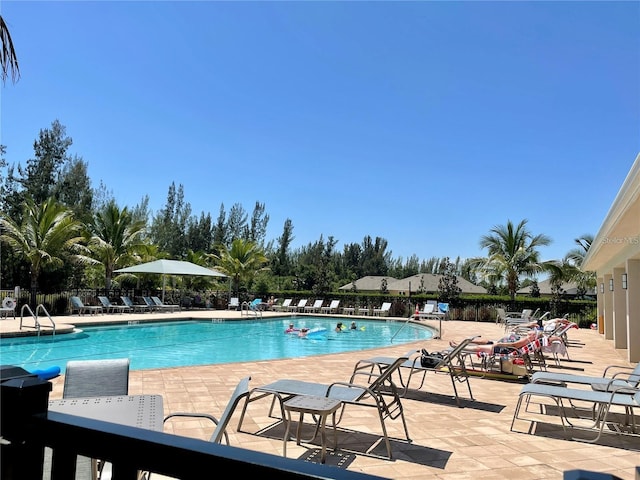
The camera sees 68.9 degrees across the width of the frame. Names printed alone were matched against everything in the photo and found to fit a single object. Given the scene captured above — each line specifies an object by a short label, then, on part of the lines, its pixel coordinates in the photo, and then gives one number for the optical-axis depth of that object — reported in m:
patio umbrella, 21.44
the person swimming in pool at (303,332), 16.47
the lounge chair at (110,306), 20.83
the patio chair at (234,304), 25.48
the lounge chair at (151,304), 22.52
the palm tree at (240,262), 28.80
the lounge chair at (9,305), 16.97
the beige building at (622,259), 6.82
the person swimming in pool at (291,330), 17.06
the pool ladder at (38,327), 13.38
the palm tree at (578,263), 27.59
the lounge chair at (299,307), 25.18
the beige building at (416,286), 36.09
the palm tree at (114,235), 24.35
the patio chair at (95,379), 3.37
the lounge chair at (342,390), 4.15
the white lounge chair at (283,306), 25.92
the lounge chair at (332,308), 24.84
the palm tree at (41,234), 19.75
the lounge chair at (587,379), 5.42
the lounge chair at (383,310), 24.28
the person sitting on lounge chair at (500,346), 7.93
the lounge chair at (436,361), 5.81
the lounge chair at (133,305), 21.64
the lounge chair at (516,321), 15.53
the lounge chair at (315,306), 25.00
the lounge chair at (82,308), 19.44
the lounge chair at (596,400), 4.67
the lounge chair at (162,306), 22.86
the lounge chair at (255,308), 22.59
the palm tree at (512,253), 25.48
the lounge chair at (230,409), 2.42
